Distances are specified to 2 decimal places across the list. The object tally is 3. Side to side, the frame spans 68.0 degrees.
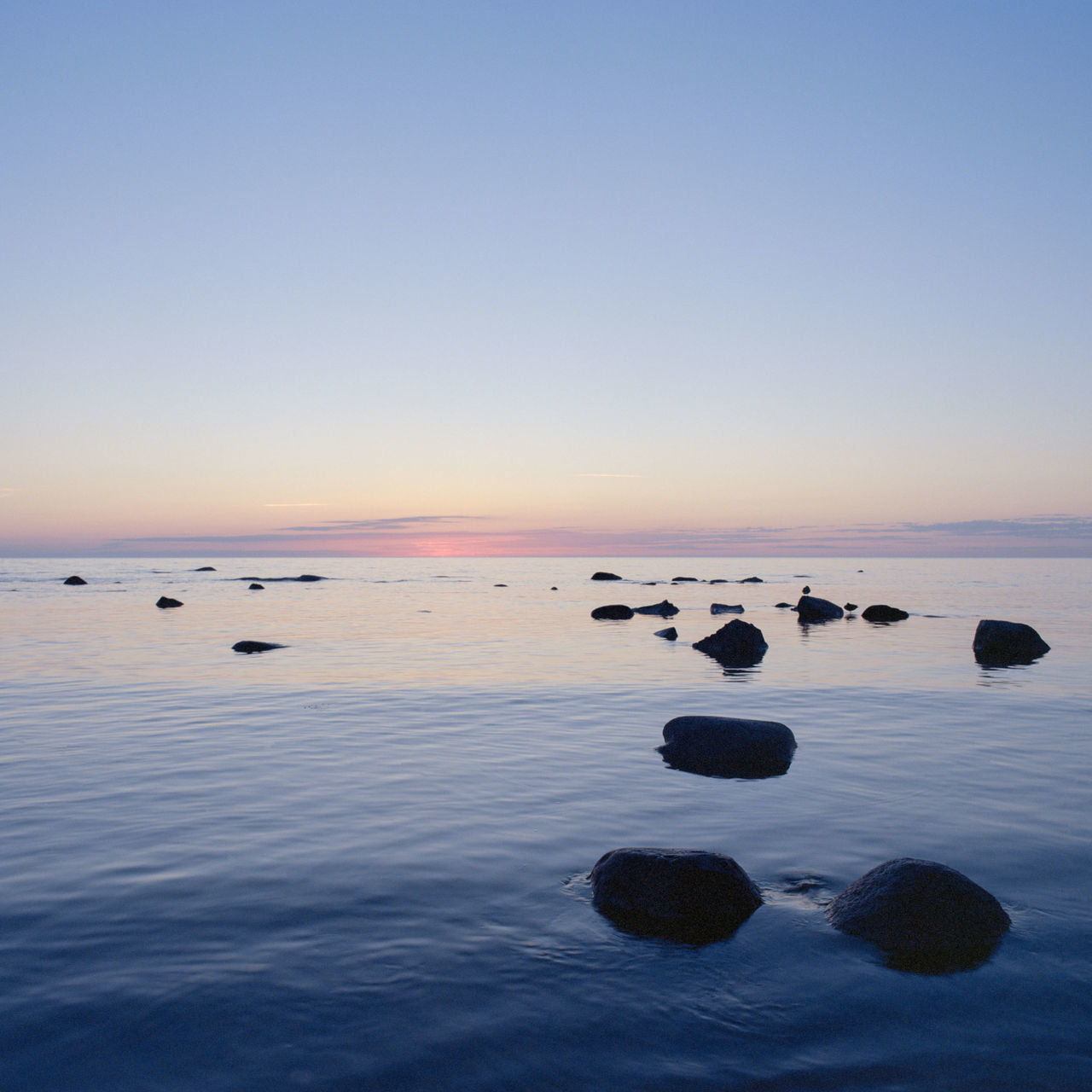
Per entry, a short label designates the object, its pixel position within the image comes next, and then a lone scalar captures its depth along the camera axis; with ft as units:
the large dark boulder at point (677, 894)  22.82
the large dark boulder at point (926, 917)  21.30
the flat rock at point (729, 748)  42.09
